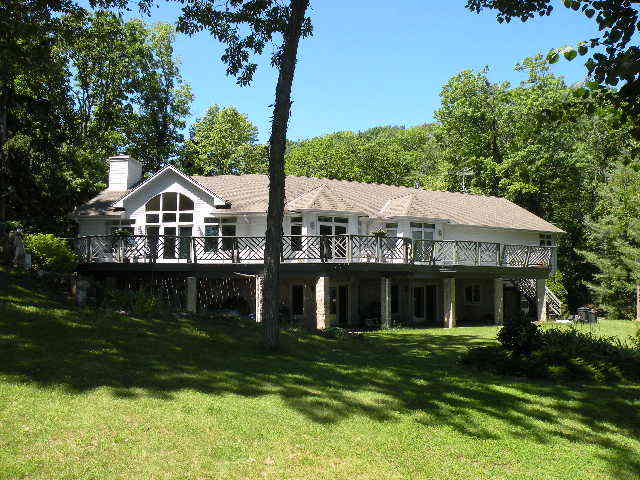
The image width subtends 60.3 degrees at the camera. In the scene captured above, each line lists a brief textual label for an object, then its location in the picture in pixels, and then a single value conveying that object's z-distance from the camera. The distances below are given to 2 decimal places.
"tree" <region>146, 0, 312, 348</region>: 13.20
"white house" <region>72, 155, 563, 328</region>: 23.70
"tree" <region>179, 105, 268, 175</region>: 44.47
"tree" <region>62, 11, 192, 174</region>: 37.66
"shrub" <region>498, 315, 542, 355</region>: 13.33
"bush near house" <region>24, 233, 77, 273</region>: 20.64
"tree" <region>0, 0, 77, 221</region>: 13.67
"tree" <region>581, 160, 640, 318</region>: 33.84
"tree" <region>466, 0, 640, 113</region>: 7.84
